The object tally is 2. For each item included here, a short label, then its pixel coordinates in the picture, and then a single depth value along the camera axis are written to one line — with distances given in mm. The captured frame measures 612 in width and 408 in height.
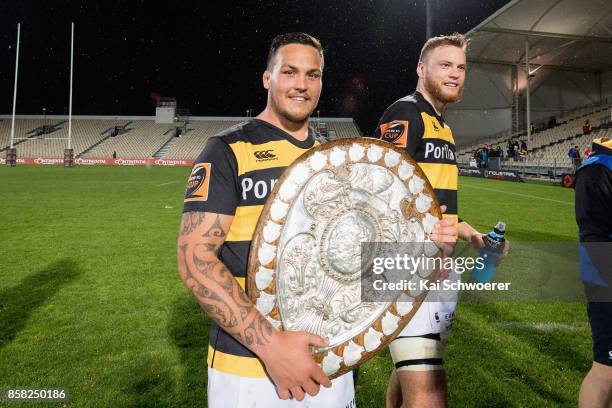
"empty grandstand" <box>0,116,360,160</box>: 40656
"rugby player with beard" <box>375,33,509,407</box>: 1793
